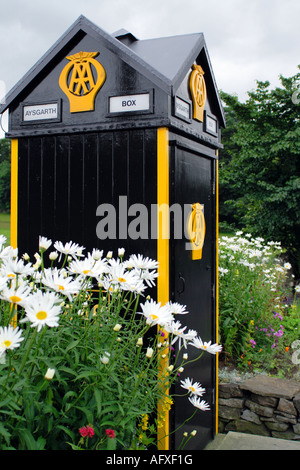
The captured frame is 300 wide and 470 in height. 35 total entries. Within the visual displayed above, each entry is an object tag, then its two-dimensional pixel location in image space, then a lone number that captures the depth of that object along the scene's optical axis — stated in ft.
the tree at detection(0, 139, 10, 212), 117.33
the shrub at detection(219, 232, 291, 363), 16.38
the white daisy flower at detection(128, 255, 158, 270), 7.59
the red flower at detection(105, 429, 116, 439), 6.13
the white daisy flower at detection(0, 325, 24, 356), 5.11
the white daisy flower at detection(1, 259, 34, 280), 6.11
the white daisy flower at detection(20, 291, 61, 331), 5.20
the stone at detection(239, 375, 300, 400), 14.15
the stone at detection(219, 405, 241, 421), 14.56
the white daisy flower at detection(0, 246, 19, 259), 7.24
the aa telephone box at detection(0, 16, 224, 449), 10.33
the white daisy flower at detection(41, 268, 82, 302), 5.84
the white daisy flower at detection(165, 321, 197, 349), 7.53
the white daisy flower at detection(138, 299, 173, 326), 6.68
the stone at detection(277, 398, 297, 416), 14.06
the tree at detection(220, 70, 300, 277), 32.07
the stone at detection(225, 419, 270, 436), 14.40
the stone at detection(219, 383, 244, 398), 14.58
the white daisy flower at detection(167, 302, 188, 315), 7.70
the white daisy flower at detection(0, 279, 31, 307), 5.44
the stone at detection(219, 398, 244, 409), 14.53
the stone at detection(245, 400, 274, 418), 14.29
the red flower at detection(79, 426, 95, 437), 5.94
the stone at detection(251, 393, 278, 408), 14.25
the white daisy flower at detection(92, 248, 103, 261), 7.32
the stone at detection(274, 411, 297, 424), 14.11
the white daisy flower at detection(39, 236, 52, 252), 6.56
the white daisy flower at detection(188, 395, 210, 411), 8.77
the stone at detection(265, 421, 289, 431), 14.24
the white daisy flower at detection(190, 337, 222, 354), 8.04
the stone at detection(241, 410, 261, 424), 14.48
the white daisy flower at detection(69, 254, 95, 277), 6.99
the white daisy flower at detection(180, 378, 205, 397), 8.35
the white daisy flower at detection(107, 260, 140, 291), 6.97
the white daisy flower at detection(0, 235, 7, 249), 7.39
